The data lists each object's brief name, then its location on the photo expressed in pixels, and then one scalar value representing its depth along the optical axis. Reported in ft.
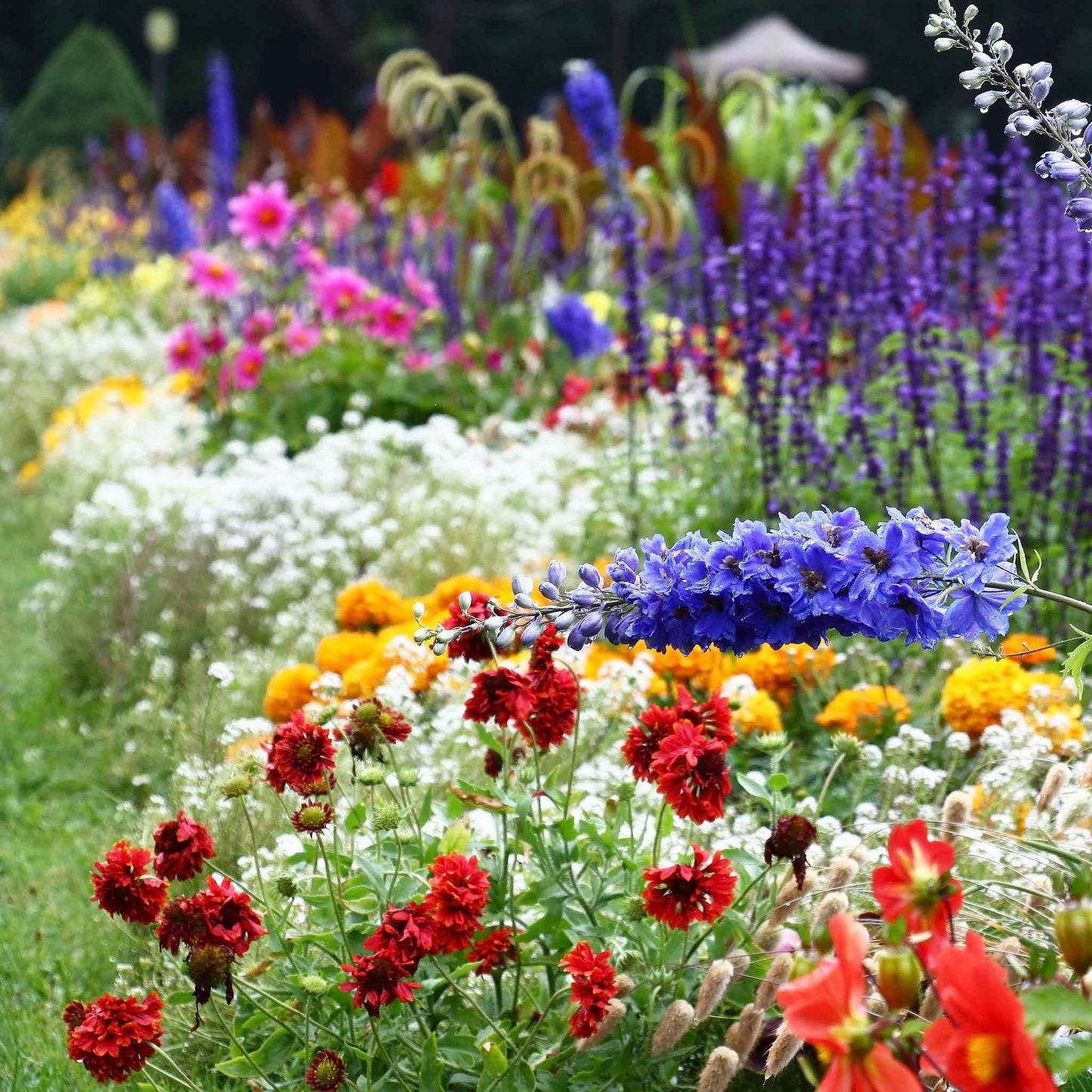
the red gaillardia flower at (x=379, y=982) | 6.10
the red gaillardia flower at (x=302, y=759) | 6.39
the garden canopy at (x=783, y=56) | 56.18
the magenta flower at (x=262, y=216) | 16.62
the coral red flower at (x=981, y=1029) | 5.16
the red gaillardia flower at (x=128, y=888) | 6.21
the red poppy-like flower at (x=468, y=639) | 6.37
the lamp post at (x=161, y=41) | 53.31
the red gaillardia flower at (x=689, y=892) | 6.20
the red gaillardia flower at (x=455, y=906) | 6.19
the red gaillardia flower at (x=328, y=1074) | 6.18
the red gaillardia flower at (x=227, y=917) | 6.15
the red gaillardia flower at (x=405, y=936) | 6.12
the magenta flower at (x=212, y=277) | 16.66
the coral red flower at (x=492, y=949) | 6.39
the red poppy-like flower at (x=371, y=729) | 6.51
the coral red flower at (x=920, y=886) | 5.29
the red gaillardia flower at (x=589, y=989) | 6.17
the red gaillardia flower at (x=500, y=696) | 6.39
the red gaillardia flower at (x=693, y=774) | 6.26
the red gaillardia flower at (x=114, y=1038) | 6.06
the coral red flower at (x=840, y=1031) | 5.13
